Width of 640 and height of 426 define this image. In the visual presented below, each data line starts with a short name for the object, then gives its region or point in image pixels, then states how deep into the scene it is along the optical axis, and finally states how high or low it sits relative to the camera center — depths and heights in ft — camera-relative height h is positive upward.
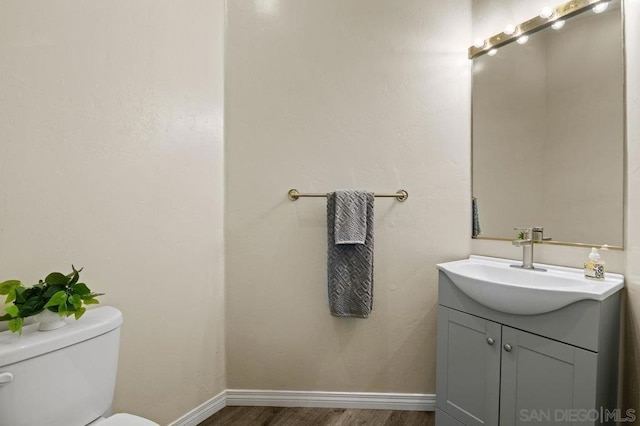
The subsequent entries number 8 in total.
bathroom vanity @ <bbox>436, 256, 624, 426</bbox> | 3.34 -1.75
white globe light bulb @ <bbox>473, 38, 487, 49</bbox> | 5.36 +2.95
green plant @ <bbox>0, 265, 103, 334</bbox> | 2.93 -0.90
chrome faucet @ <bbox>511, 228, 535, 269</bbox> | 4.62 -0.58
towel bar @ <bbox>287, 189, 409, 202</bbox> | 5.55 +0.26
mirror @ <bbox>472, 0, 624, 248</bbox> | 4.09 +1.16
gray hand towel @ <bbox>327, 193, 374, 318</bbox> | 5.35 -1.14
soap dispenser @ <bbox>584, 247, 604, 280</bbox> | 3.91 -0.76
